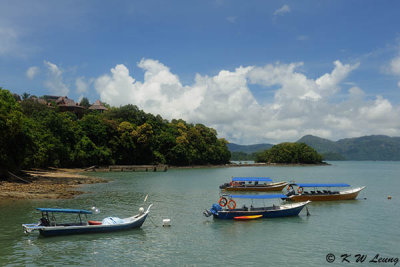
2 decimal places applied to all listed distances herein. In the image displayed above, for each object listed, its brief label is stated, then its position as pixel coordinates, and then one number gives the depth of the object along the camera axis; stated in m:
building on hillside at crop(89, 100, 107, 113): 136.09
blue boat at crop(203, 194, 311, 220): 28.95
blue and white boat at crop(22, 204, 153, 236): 22.22
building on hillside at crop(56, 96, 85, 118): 120.57
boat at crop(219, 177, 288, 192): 51.94
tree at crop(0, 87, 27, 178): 45.03
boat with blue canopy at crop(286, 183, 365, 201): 40.78
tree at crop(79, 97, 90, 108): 158.62
